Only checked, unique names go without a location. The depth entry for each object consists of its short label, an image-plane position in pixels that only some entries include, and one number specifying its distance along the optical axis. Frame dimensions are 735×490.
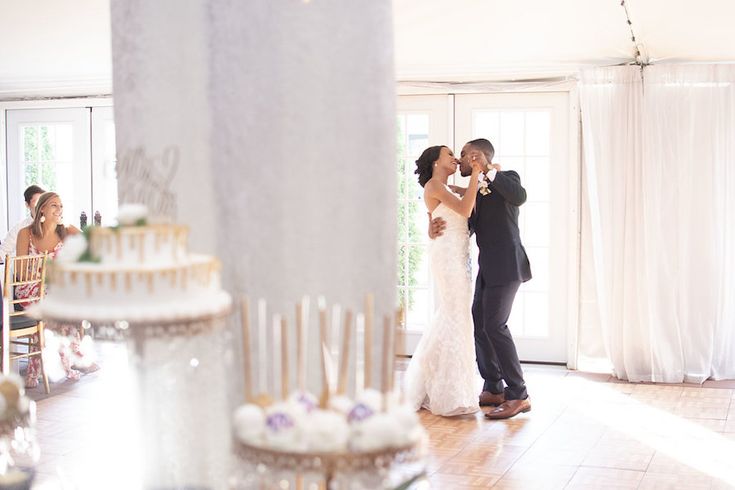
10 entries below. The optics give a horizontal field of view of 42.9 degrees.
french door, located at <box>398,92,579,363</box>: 7.38
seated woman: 6.69
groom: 5.84
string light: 5.56
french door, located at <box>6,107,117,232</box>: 8.74
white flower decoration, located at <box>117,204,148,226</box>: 2.19
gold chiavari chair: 6.12
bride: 5.81
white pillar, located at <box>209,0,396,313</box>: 2.57
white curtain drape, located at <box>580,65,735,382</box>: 6.91
